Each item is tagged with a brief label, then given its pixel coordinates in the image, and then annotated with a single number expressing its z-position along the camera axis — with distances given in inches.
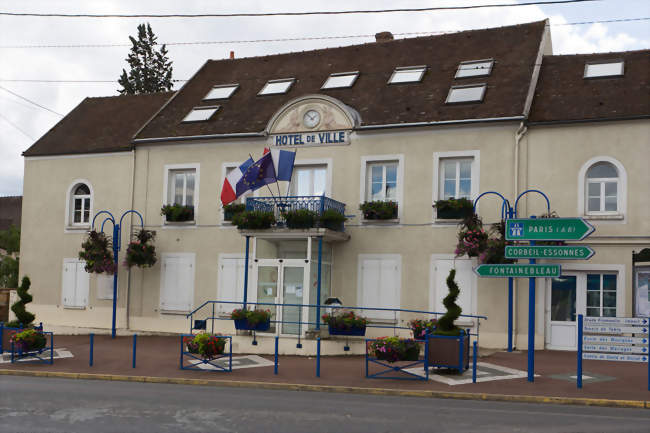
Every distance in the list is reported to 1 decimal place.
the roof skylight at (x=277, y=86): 904.9
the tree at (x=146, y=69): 1655.0
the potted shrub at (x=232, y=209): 821.2
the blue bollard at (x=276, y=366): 567.1
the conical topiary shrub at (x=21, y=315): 645.9
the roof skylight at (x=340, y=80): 878.0
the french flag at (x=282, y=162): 754.8
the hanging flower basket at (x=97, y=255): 850.8
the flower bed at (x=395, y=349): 537.6
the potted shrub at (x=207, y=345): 571.1
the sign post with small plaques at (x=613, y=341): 488.1
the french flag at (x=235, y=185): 756.6
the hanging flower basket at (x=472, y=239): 696.4
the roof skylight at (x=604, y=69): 764.6
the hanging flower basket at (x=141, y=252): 838.5
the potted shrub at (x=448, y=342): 538.6
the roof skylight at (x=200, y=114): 892.0
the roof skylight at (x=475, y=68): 812.0
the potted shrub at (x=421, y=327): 600.7
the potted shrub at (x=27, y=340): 618.8
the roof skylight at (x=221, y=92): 932.6
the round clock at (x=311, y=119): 811.4
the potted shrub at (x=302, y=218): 732.7
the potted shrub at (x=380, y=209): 764.6
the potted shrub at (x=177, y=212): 855.1
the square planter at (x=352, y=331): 684.7
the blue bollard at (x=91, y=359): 614.6
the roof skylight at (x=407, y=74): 845.2
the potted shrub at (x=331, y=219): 737.6
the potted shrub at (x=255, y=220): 747.4
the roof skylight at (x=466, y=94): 770.8
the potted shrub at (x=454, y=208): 731.4
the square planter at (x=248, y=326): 700.7
